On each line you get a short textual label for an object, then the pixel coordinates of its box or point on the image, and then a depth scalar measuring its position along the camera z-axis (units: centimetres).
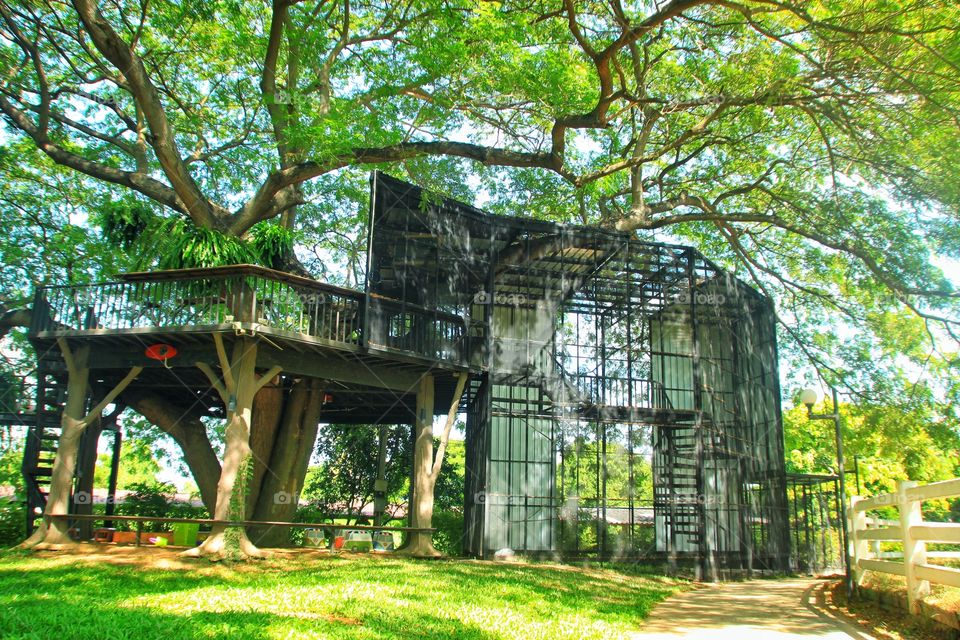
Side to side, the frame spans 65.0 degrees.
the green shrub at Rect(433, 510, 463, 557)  2158
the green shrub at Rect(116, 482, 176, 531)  2098
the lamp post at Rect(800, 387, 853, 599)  1245
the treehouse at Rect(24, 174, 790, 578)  1474
